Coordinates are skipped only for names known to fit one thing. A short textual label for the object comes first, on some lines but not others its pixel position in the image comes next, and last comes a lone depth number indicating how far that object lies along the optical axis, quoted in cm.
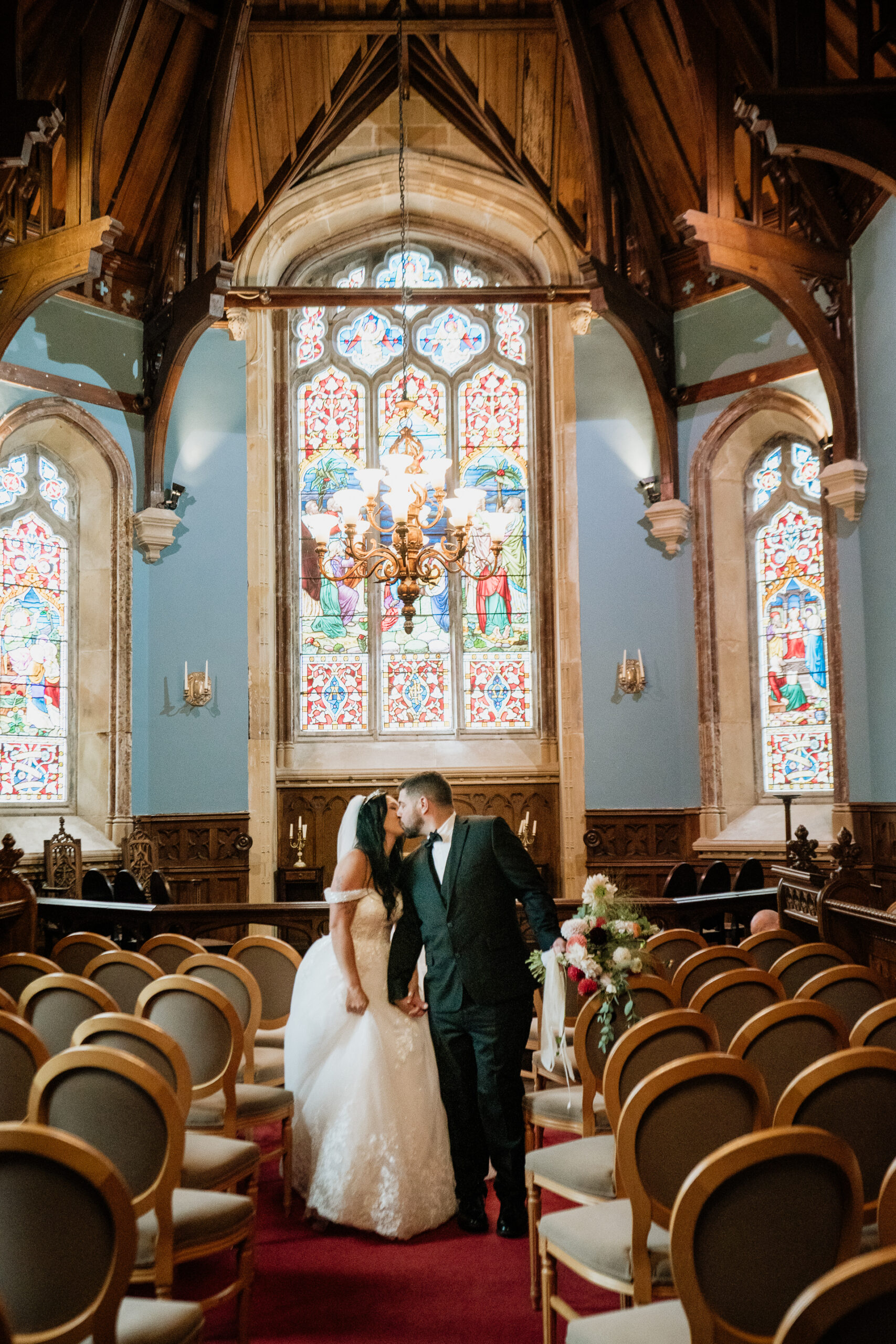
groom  381
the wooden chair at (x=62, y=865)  944
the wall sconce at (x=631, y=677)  1072
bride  378
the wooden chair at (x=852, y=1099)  240
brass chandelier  742
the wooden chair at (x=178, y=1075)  287
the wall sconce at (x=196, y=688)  1066
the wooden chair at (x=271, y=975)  500
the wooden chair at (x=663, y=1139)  236
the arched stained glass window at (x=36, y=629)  1042
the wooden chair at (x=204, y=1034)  359
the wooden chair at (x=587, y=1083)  354
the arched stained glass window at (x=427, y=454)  1162
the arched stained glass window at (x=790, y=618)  1033
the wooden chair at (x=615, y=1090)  282
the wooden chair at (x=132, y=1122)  247
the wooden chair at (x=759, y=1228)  184
